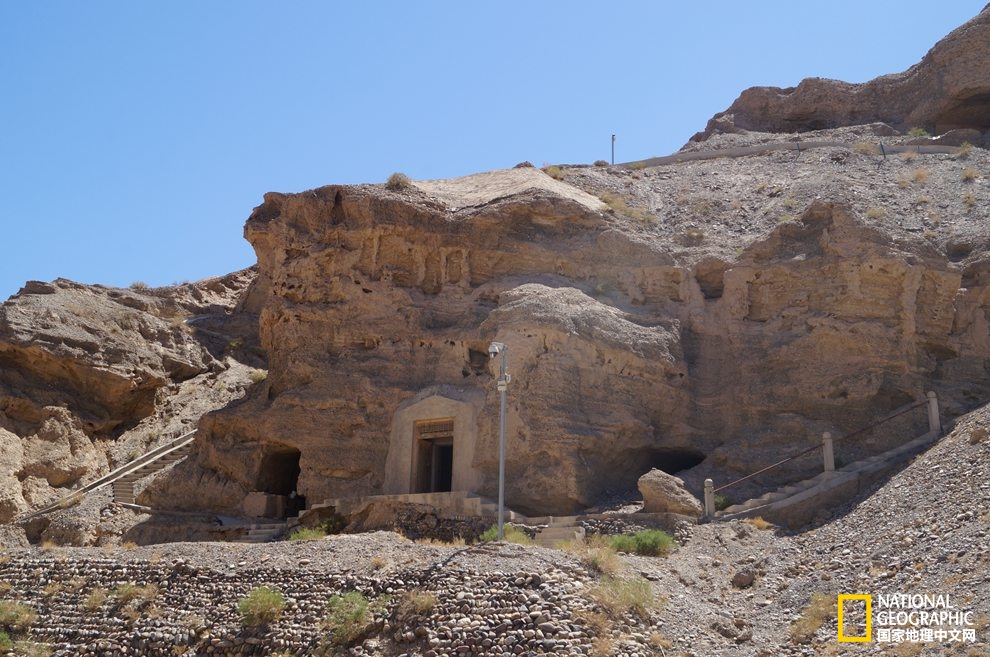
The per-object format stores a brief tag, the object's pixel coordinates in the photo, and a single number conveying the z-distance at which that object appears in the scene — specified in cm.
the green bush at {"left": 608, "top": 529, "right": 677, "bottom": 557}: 1958
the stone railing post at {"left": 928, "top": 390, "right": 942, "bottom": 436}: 2300
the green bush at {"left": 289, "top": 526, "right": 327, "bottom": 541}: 2202
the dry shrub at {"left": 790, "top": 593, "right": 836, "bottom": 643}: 1588
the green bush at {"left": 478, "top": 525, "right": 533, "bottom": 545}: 1962
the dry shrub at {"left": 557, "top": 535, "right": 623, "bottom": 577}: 1700
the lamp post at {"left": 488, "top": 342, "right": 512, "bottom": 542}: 1886
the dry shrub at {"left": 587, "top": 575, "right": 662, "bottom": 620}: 1579
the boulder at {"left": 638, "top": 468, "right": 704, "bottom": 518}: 2127
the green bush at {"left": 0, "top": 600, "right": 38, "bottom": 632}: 1862
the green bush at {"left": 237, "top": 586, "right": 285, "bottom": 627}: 1711
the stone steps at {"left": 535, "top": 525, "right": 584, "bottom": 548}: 2075
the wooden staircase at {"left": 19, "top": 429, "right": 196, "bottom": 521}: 2664
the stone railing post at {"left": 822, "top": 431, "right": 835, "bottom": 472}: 2239
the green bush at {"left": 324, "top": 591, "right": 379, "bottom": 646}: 1623
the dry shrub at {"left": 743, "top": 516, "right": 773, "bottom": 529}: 2083
